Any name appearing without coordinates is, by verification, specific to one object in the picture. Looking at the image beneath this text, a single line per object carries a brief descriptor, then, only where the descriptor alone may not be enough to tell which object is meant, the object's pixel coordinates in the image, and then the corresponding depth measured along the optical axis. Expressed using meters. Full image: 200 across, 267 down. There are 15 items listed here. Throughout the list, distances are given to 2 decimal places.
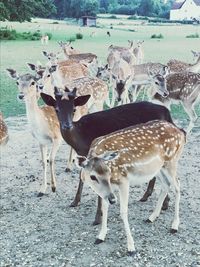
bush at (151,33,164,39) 35.87
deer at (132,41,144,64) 17.13
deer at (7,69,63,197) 6.39
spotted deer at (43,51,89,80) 10.23
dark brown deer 5.33
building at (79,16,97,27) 54.73
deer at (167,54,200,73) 11.61
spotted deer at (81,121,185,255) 4.54
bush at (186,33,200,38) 36.12
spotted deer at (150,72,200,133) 8.95
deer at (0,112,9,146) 6.21
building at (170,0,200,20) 72.41
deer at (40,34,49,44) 28.39
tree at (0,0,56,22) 30.23
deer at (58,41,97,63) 13.25
